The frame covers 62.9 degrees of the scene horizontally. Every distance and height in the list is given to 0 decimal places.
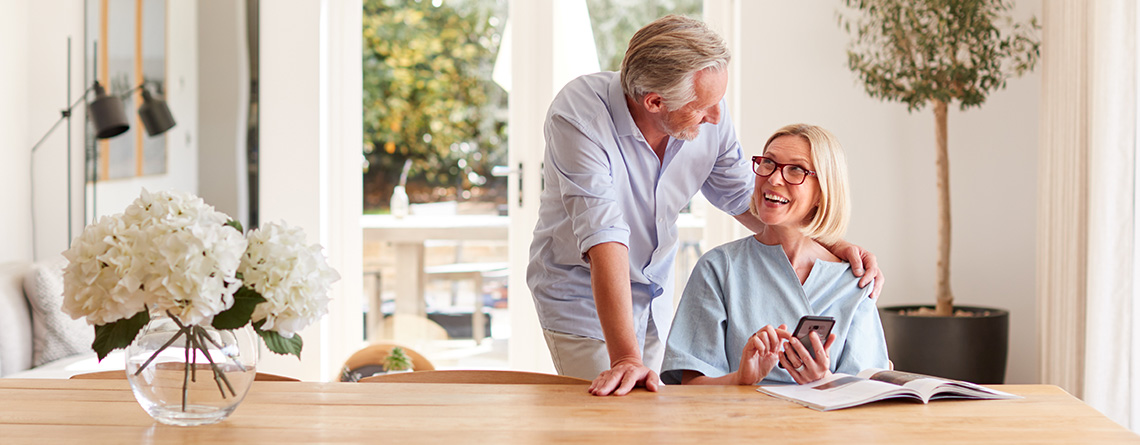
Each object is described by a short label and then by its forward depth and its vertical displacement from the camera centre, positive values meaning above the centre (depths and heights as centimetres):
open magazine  142 -29
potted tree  318 +41
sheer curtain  287 +2
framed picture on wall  349 +53
